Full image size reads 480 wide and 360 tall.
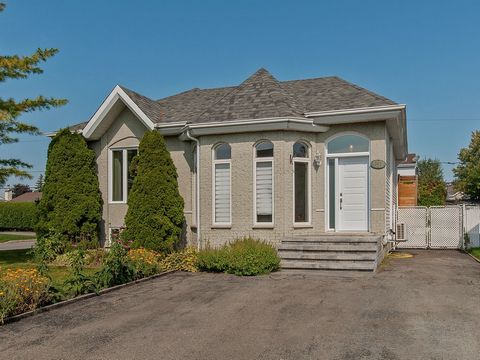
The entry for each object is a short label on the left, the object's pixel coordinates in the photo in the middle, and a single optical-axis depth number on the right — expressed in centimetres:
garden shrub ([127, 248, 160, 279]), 1042
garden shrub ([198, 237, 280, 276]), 1078
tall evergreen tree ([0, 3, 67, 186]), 1330
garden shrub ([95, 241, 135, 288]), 919
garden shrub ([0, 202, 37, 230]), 3706
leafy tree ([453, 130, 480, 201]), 5278
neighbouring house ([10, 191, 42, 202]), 6305
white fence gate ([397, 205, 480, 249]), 1720
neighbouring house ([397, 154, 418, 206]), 2111
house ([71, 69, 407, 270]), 1235
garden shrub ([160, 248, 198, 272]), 1180
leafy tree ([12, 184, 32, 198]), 8488
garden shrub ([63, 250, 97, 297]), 836
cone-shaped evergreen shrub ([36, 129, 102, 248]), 1432
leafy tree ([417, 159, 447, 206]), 2233
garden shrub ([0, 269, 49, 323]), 681
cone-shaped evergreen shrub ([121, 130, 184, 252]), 1266
